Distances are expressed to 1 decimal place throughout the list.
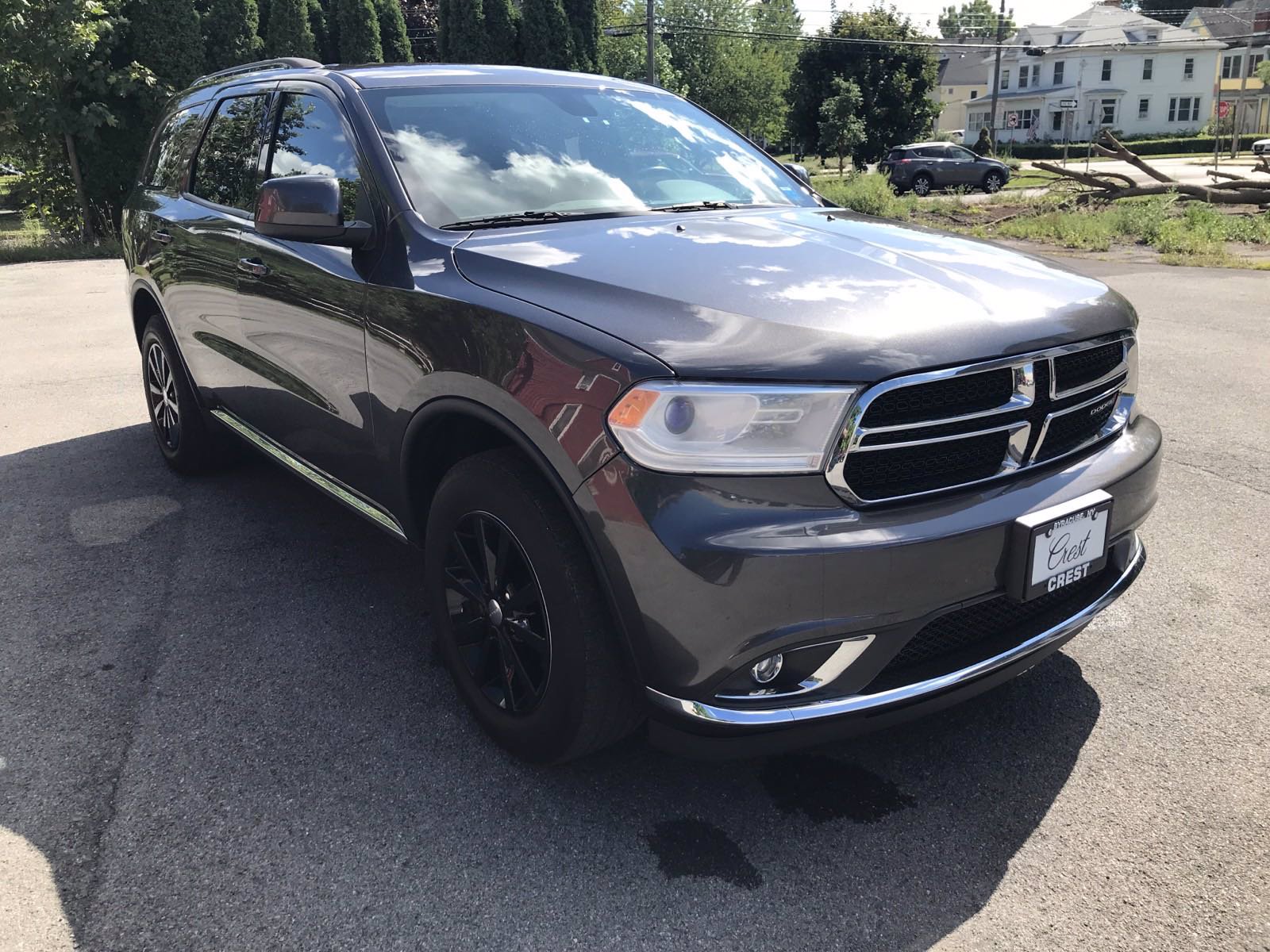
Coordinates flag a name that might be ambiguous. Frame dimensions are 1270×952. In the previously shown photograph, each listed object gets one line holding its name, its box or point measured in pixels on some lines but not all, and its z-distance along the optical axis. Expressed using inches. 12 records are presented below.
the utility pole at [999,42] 2140.0
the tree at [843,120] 1728.6
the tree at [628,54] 1923.0
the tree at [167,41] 716.8
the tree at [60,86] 610.5
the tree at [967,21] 4242.4
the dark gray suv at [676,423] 80.3
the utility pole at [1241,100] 1434.5
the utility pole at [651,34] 1311.5
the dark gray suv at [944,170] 1220.5
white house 2647.6
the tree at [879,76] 1802.4
